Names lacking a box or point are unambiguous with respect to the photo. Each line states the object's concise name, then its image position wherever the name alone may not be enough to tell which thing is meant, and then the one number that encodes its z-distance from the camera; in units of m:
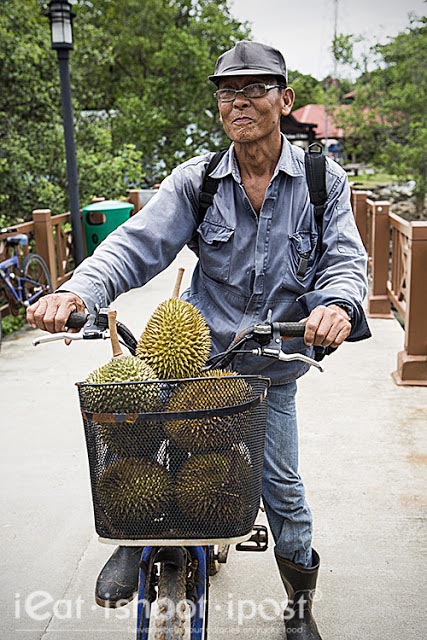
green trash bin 9.65
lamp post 8.64
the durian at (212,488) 1.75
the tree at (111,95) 11.23
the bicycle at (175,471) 1.72
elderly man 2.41
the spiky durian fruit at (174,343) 1.90
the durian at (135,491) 1.75
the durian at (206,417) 1.71
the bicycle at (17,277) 7.42
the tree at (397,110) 17.09
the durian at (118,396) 1.70
